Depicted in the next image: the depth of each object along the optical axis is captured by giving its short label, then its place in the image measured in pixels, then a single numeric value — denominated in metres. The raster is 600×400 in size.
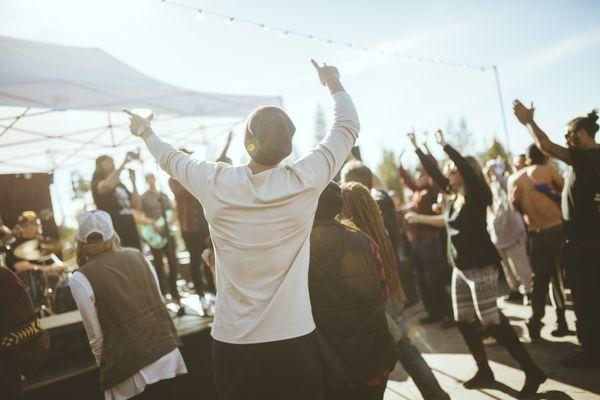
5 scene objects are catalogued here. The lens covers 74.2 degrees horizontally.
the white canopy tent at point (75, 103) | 4.70
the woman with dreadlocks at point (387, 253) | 2.50
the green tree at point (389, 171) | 61.50
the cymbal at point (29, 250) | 5.32
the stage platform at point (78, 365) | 3.13
